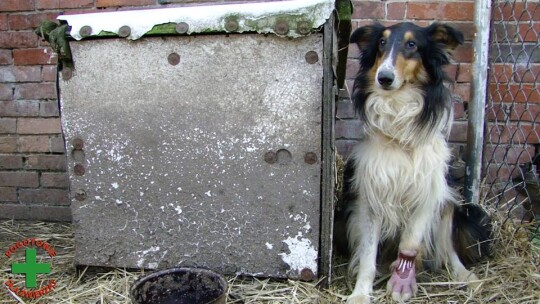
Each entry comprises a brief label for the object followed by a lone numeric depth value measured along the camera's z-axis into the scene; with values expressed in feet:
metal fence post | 8.11
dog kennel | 6.00
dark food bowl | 5.64
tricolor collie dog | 6.53
